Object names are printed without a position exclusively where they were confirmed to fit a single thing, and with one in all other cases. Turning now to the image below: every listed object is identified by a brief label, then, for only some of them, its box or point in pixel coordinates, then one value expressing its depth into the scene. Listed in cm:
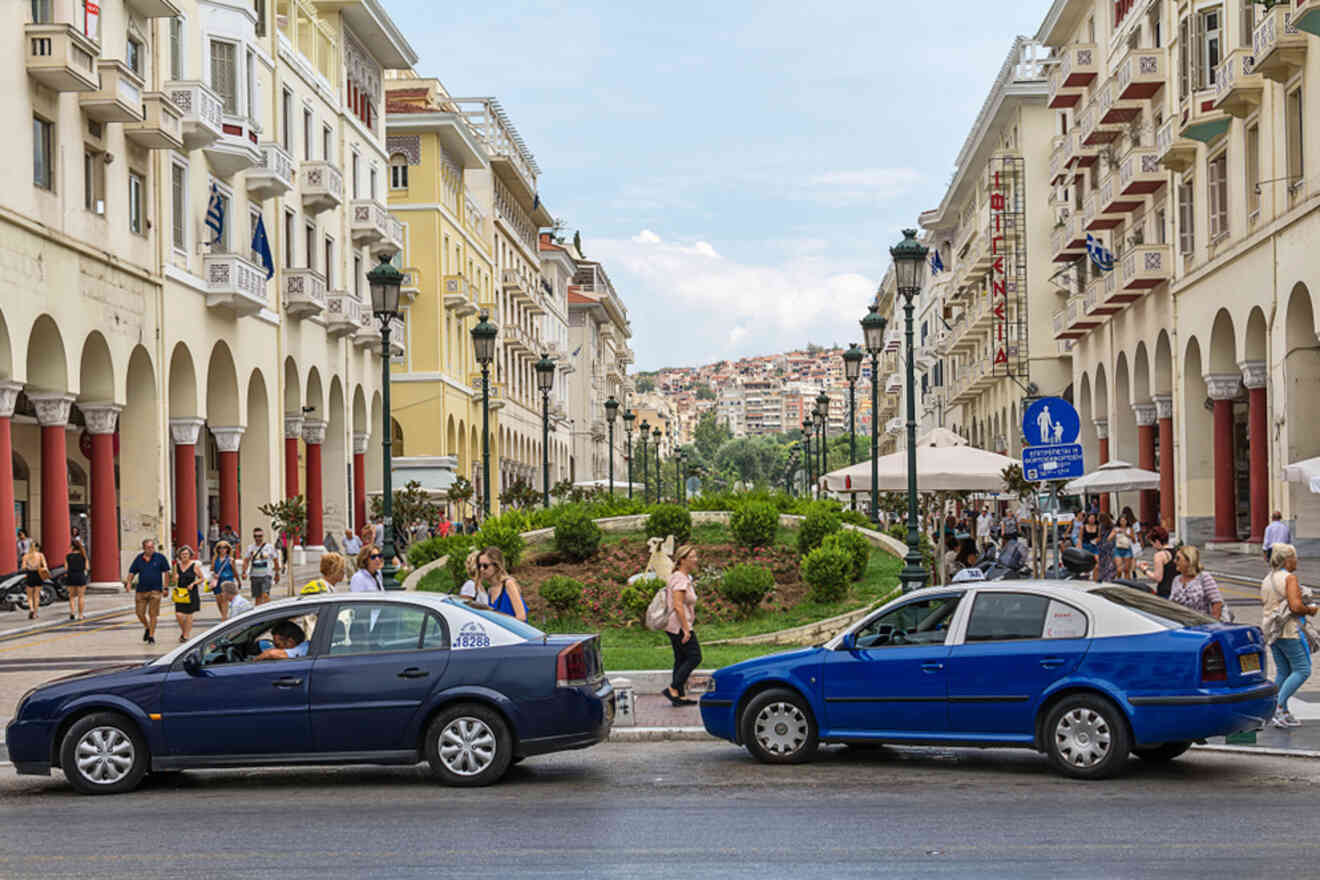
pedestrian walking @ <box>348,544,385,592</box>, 1741
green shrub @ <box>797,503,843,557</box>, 2677
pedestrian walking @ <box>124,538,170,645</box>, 2378
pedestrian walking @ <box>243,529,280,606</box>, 2645
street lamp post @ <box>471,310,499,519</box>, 3030
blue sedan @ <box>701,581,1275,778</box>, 1116
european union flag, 4338
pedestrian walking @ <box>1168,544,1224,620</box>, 1444
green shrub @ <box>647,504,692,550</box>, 2867
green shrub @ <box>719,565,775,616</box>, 2312
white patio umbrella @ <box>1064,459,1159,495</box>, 3569
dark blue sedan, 1152
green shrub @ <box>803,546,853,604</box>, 2389
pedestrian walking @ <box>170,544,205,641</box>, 2331
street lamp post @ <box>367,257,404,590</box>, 2272
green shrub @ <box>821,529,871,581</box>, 2508
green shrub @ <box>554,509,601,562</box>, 2709
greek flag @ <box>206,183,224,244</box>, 4006
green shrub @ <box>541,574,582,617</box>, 2284
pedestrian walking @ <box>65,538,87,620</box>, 2822
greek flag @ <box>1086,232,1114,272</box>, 5150
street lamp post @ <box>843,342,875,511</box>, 3728
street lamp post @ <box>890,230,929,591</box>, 2120
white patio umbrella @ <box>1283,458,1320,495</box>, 2758
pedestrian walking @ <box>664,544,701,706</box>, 1548
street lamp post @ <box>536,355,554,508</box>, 3925
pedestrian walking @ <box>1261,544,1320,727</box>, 1349
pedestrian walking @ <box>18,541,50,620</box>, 2850
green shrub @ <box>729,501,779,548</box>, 2780
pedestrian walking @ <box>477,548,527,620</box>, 1507
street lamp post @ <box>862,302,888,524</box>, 3100
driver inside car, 1184
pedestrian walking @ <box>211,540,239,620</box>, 2636
